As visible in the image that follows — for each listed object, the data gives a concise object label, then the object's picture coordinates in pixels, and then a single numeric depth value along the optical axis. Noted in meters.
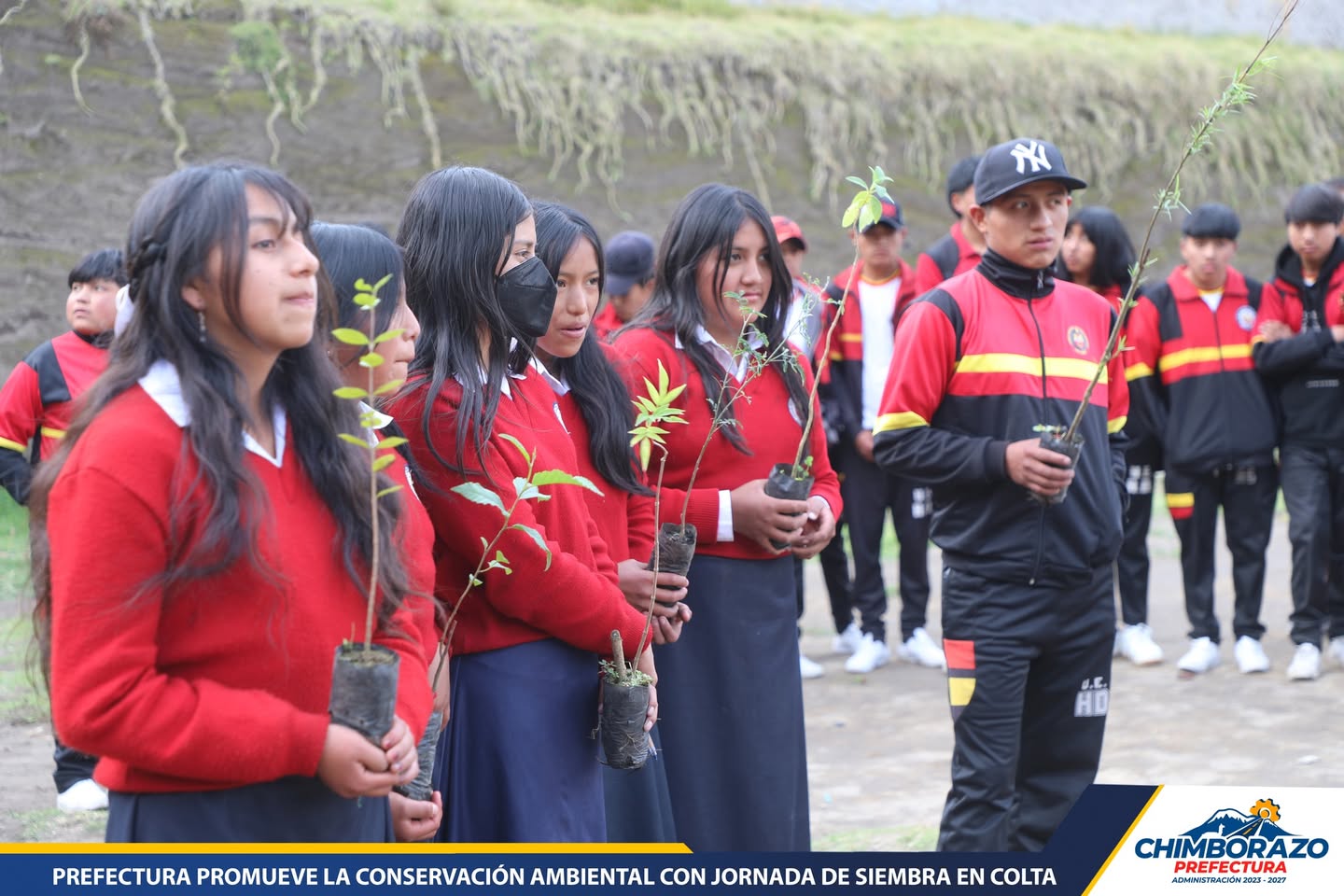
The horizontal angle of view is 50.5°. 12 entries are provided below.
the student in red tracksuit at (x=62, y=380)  5.00
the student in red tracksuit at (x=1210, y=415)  6.92
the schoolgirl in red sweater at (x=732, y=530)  3.79
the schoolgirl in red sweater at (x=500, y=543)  2.92
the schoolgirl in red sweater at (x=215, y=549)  2.06
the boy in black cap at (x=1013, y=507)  3.87
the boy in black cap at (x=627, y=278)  6.95
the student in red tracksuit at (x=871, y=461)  7.19
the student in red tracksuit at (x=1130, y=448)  6.93
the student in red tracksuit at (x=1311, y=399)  6.81
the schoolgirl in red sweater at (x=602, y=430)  3.40
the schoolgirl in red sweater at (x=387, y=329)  2.62
